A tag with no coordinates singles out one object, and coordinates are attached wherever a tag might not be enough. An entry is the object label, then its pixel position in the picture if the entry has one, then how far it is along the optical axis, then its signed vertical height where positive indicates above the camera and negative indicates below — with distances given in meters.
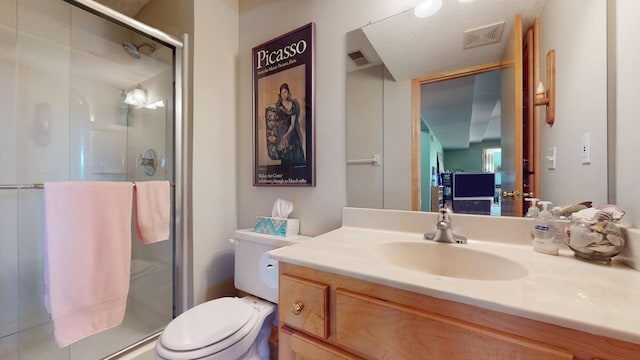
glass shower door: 1.27 +0.27
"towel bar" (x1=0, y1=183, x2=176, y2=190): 1.01 -0.03
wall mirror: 0.94 +0.36
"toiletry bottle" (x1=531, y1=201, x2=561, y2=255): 0.75 -0.17
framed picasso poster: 1.31 +0.40
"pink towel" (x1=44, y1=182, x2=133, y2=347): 0.99 -0.32
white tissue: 1.37 -0.16
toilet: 0.89 -0.58
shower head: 1.47 +0.81
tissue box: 1.30 -0.25
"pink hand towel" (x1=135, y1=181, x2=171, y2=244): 1.23 -0.16
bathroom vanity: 0.42 -0.26
